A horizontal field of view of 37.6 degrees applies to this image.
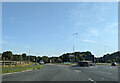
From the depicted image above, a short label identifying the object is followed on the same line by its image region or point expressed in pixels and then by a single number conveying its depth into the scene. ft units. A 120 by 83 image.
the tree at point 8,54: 482.28
